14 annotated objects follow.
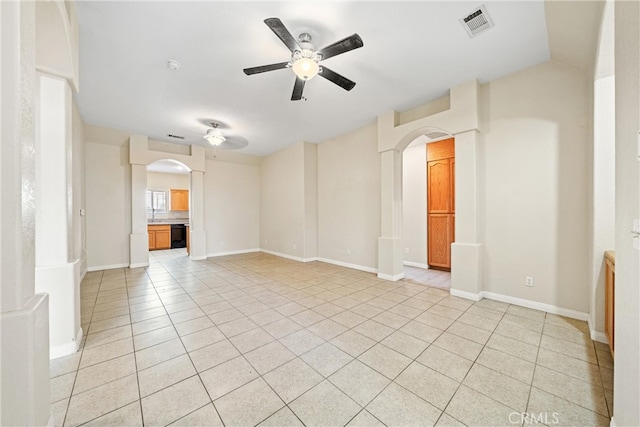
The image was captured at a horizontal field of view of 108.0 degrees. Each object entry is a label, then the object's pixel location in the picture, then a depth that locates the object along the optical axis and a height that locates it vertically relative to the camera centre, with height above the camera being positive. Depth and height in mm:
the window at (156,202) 9156 +473
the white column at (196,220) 6266 -178
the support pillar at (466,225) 3240 -208
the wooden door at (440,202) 4957 +192
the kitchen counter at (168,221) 8875 -295
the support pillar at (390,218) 4273 -122
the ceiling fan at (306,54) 2023 +1514
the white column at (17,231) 897 -64
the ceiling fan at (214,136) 4540 +1515
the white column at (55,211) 1950 +33
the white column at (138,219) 5344 -115
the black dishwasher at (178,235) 8648 -824
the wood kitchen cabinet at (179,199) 9266 +583
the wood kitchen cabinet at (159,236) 8062 -804
